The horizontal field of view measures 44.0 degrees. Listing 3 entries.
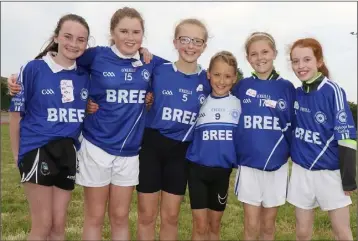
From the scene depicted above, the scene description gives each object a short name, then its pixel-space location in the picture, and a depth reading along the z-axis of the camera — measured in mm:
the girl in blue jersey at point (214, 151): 4285
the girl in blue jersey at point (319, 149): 4043
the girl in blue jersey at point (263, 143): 4281
